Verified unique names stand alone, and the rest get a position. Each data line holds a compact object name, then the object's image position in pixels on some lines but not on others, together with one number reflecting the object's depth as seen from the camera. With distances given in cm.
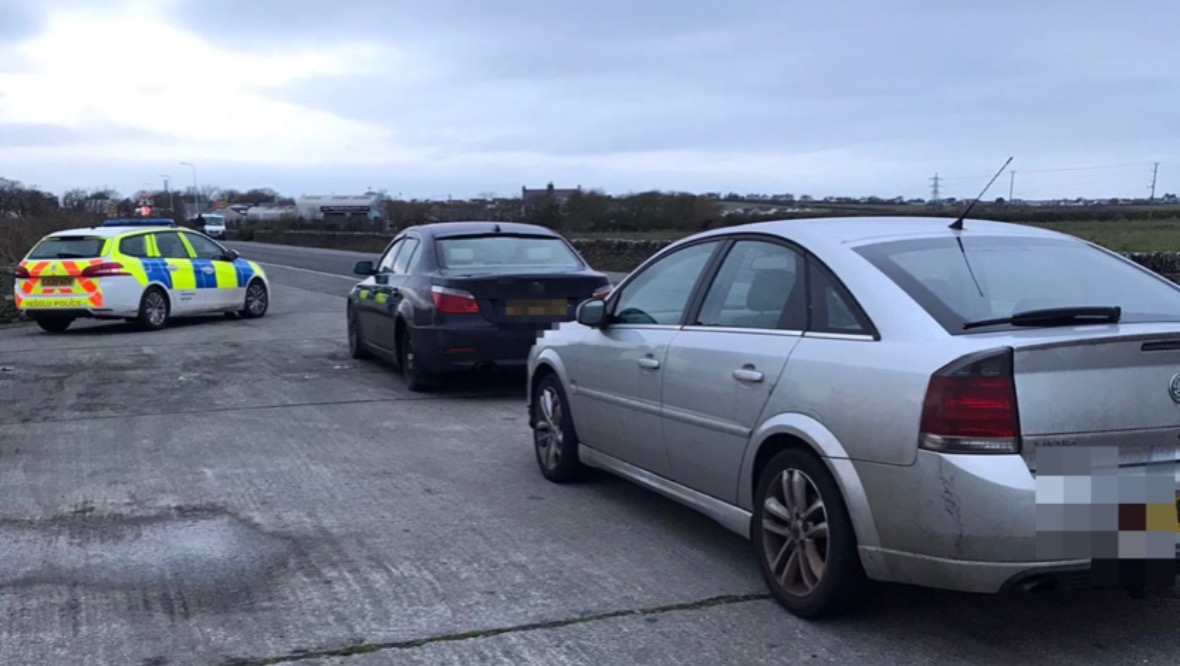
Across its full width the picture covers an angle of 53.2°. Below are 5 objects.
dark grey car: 988
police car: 1612
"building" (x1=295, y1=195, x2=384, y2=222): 8188
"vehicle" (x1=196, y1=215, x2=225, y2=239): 7156
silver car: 389
